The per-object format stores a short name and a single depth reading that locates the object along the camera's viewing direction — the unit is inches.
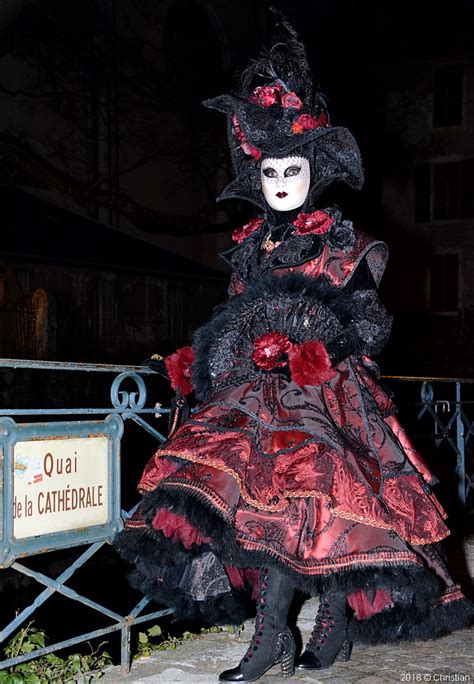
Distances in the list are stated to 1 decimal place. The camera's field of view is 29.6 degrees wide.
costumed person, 115.2
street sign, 110.4
